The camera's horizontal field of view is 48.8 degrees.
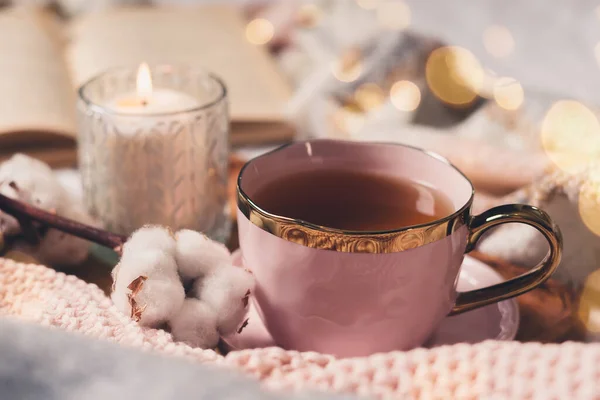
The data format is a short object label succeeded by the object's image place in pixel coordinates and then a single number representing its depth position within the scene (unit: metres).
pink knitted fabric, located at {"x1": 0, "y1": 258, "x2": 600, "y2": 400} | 0.33
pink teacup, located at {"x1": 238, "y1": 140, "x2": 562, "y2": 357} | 0.41
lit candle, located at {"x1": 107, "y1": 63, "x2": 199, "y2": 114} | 0.59
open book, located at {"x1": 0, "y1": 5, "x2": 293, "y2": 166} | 0.85
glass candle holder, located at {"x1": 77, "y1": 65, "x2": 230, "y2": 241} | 0.56
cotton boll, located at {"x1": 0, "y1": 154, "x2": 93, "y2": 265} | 0.53
